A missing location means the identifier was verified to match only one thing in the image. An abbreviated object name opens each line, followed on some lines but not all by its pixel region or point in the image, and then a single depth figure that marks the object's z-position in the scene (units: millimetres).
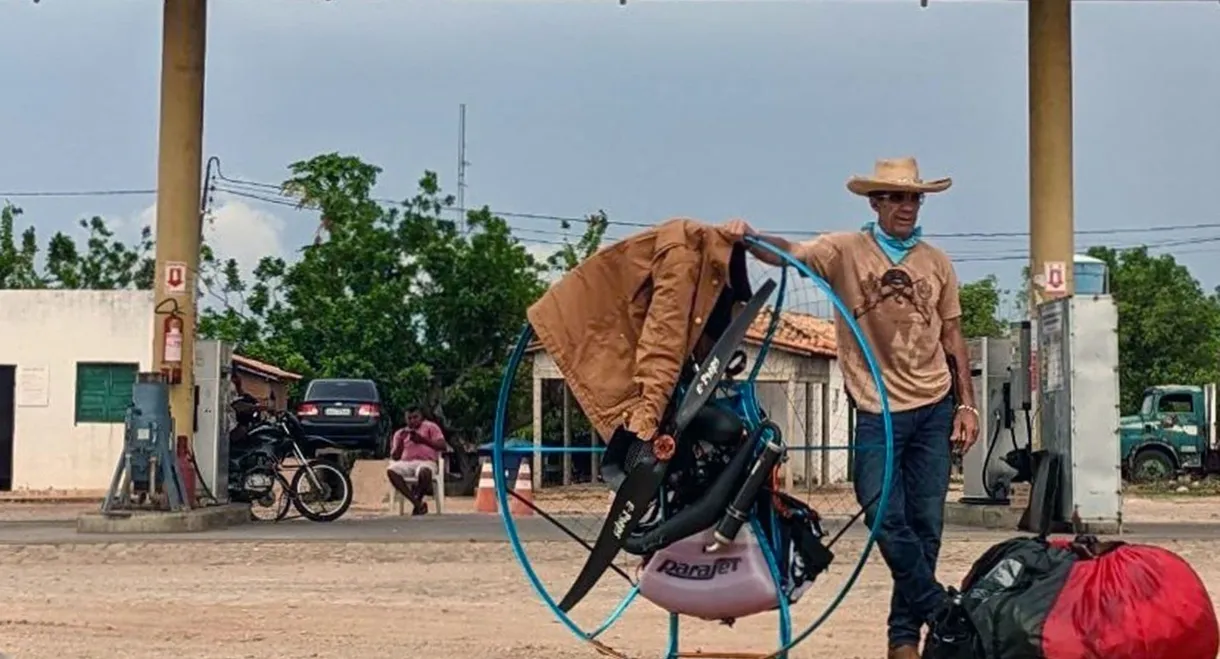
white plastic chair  20922
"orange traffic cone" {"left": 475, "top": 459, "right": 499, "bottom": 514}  23223
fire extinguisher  17203
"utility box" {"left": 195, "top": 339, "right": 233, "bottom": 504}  17875
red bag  5574
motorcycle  18469
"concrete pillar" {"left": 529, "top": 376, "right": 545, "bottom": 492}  27156
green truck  38125
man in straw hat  6461
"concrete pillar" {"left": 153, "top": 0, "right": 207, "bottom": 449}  17078
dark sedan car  26875
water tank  18594
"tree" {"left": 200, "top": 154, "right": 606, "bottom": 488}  34875
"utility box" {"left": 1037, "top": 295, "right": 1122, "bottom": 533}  15281
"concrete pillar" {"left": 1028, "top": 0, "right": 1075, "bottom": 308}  16828
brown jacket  6000
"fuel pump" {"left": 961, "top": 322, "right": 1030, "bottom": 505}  17078
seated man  20531
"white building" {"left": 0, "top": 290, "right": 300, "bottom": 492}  29719
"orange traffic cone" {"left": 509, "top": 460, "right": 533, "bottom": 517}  15219
